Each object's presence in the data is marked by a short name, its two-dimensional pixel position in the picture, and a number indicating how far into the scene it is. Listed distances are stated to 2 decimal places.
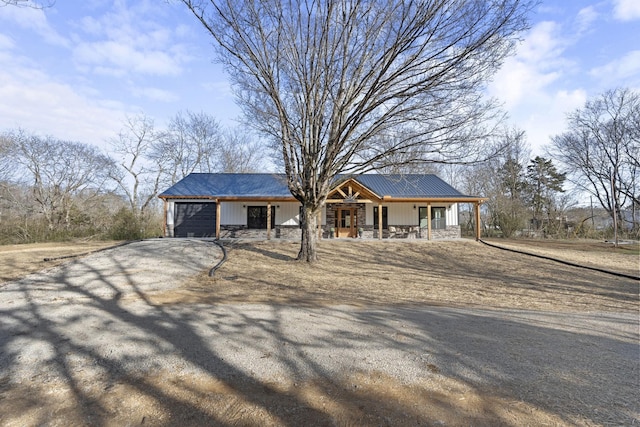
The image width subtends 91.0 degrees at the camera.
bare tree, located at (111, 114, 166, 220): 28.94
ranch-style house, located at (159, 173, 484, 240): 19.14
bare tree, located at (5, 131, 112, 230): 22.48
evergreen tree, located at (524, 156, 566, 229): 30.33
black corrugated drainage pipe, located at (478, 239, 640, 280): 9.94
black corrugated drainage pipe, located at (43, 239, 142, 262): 10.52
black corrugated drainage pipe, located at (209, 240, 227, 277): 9.55
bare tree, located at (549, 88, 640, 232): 27.52
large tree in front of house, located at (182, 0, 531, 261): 8.45
